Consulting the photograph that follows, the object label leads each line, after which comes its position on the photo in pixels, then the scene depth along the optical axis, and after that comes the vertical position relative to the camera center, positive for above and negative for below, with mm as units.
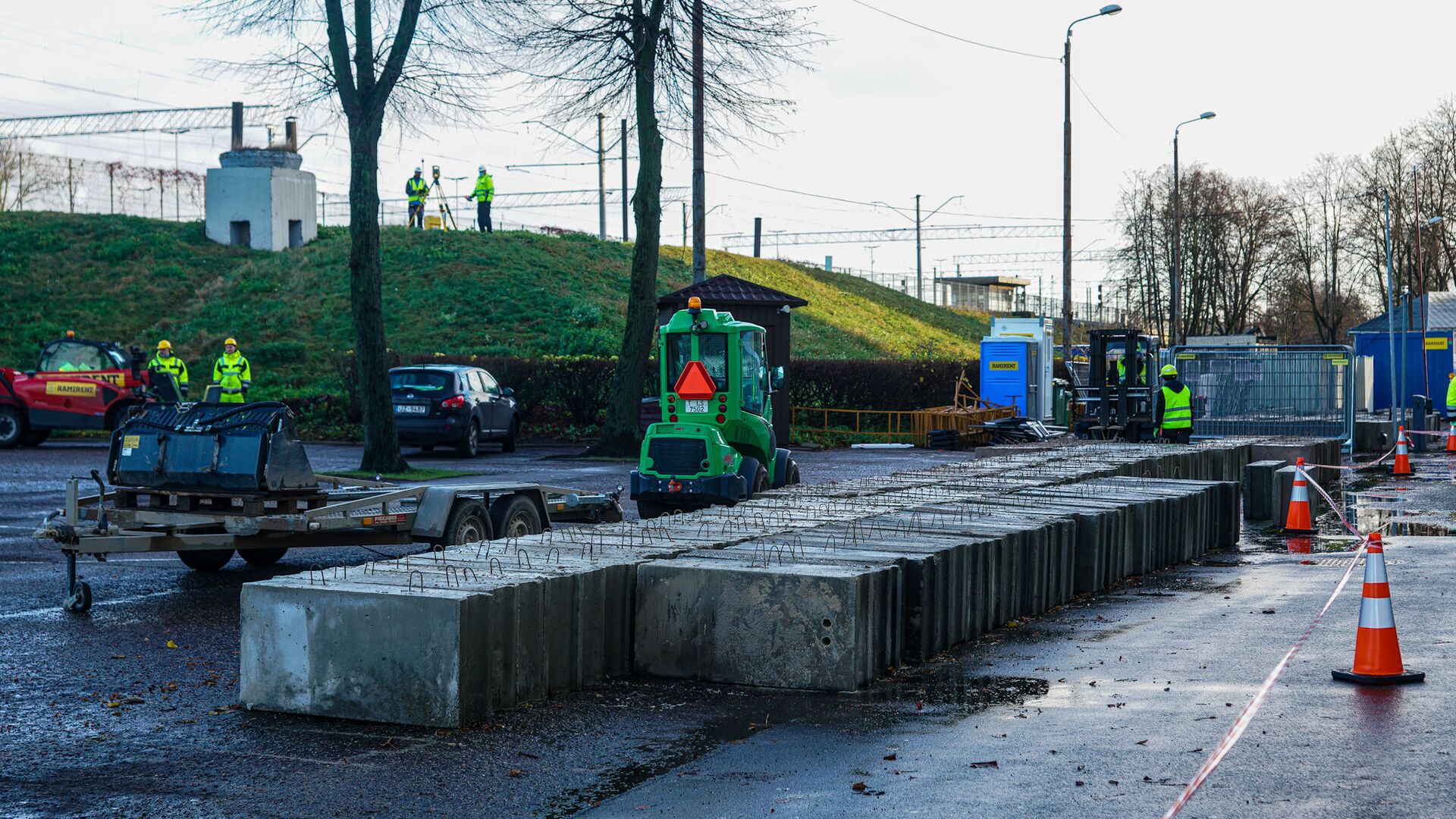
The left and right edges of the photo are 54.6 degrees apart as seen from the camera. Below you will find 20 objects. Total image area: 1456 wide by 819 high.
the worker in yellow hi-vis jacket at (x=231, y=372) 24109 +519
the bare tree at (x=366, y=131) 21250 +4113
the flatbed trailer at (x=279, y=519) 9859 -879
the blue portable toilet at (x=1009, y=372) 33625 +606
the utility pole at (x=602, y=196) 61906 +9118
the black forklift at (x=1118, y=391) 26656 +105
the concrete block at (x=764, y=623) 7512 -1223
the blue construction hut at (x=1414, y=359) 44875 +1127
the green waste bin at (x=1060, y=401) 36069 -117
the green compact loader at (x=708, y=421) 13664 -222
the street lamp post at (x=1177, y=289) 52219 +4036
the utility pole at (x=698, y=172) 25844 +4191
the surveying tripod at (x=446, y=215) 55969 +7461
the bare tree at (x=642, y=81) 26062 +6053
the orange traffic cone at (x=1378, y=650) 7555 -1381
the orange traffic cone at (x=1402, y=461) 23422 -1119
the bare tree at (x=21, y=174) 74562 +12260
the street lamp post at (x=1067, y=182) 35938 +5525
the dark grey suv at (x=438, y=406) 25609 -104
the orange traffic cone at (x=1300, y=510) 15148 -1237
